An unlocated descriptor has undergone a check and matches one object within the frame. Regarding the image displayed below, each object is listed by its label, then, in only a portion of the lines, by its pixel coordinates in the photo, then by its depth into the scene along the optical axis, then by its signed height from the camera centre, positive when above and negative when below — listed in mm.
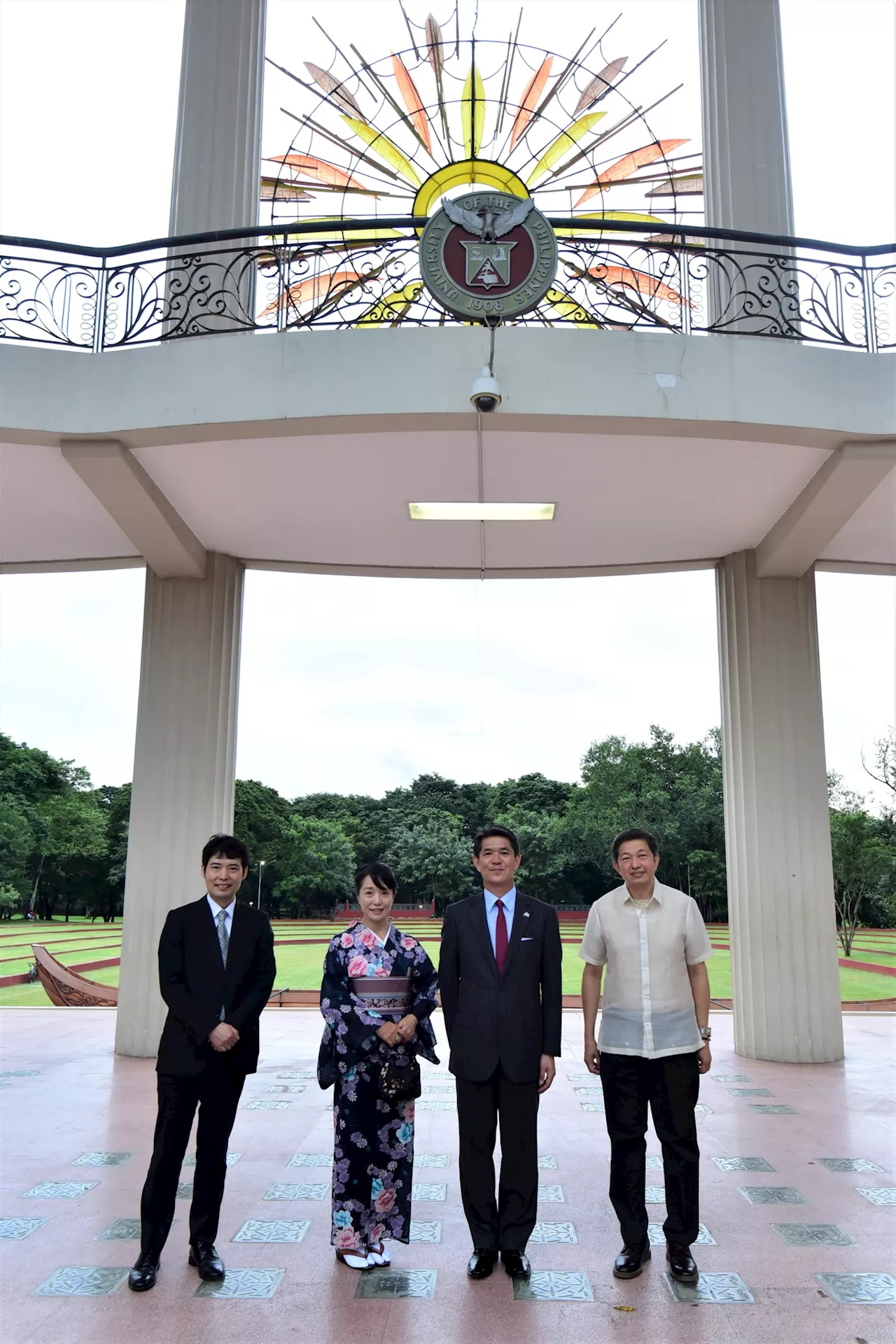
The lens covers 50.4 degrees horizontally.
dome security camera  5117 +2397
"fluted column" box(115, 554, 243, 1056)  7059 +615
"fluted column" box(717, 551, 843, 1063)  6980 +144
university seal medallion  5305 +3284
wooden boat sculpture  10477 -1666
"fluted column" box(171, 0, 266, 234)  7133 +5489
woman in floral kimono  3102 -690
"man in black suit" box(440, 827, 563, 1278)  3059 -614
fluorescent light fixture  6254 +2187
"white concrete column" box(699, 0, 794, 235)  6984 +5397
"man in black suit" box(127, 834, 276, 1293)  3004 -610
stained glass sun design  8617 +6480
